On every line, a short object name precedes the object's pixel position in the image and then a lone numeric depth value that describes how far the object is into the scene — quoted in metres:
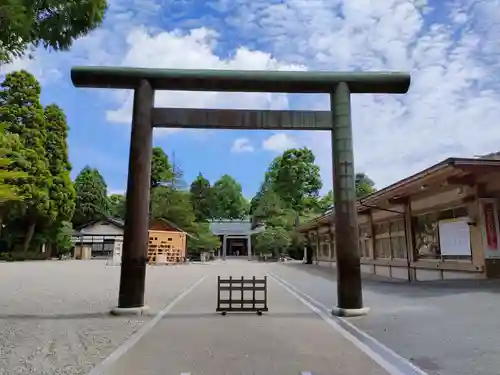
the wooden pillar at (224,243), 50.49
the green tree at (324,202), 54.75
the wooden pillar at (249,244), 53.17
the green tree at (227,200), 69.19
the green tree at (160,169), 48.91
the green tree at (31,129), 33.91
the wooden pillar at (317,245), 35.80
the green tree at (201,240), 43.56
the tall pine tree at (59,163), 37.66
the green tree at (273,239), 43.38
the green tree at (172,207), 42.94
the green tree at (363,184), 56.69
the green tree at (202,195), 66.75
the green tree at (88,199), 55.06
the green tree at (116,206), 56.91
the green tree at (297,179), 58.78
